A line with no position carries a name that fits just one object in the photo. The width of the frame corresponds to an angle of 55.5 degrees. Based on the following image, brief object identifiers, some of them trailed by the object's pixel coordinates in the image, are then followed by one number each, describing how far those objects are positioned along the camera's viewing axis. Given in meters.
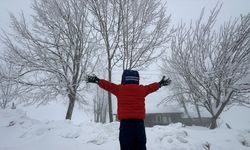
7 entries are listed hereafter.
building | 34.97
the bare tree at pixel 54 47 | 11.62
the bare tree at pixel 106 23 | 10.90
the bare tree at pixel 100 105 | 38.50
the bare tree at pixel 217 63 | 10.52
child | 3.68
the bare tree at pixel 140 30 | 10.88
